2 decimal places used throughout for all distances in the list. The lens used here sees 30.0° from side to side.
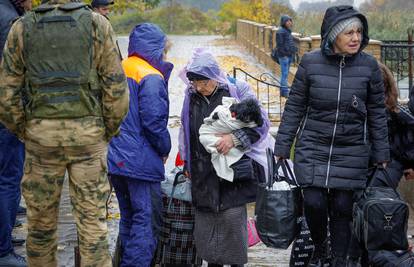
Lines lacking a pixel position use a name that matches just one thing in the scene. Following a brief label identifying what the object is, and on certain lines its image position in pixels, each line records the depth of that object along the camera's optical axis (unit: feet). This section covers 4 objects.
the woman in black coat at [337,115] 16.66
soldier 13.39
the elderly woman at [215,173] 16.63
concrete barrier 49.79
